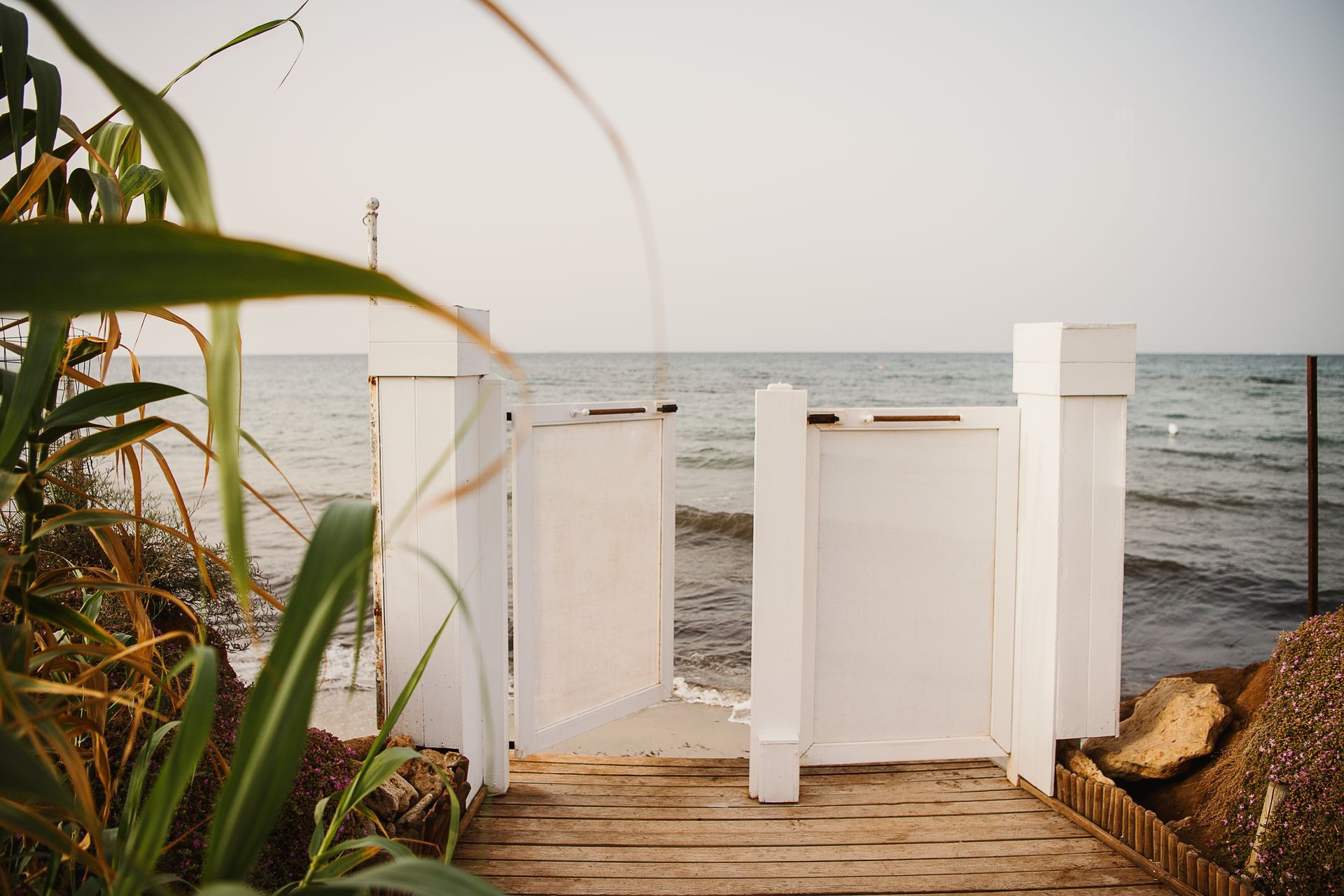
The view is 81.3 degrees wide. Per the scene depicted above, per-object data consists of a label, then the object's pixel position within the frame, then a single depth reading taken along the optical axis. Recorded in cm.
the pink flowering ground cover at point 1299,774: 183
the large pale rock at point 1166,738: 256
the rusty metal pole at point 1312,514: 312
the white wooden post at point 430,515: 226
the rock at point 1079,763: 247
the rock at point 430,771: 212
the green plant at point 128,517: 20
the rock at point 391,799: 201
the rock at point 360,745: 226
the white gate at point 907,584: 268
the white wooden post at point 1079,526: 245
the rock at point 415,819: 202
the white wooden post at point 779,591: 250
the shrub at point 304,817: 165
